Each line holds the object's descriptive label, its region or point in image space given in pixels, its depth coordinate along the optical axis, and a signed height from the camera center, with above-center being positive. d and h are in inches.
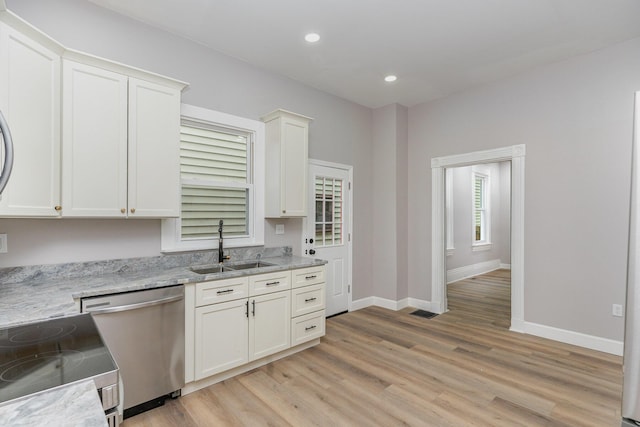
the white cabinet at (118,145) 85.7 +20.3
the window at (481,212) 284.5 +3.5
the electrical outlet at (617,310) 123.0 -36.1
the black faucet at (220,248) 123.4 -12.5
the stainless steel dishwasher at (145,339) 80.4 -33.0
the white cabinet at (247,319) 98.0 -35.8
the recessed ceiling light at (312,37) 117.6 +65.9
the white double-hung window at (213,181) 122.5 +13.8
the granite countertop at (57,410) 27.2 -17.6
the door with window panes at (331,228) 164.1 -6.7
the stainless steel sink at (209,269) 116.2 -19.9
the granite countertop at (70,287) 61.6 -18.5
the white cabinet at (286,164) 135.0 +22.2
